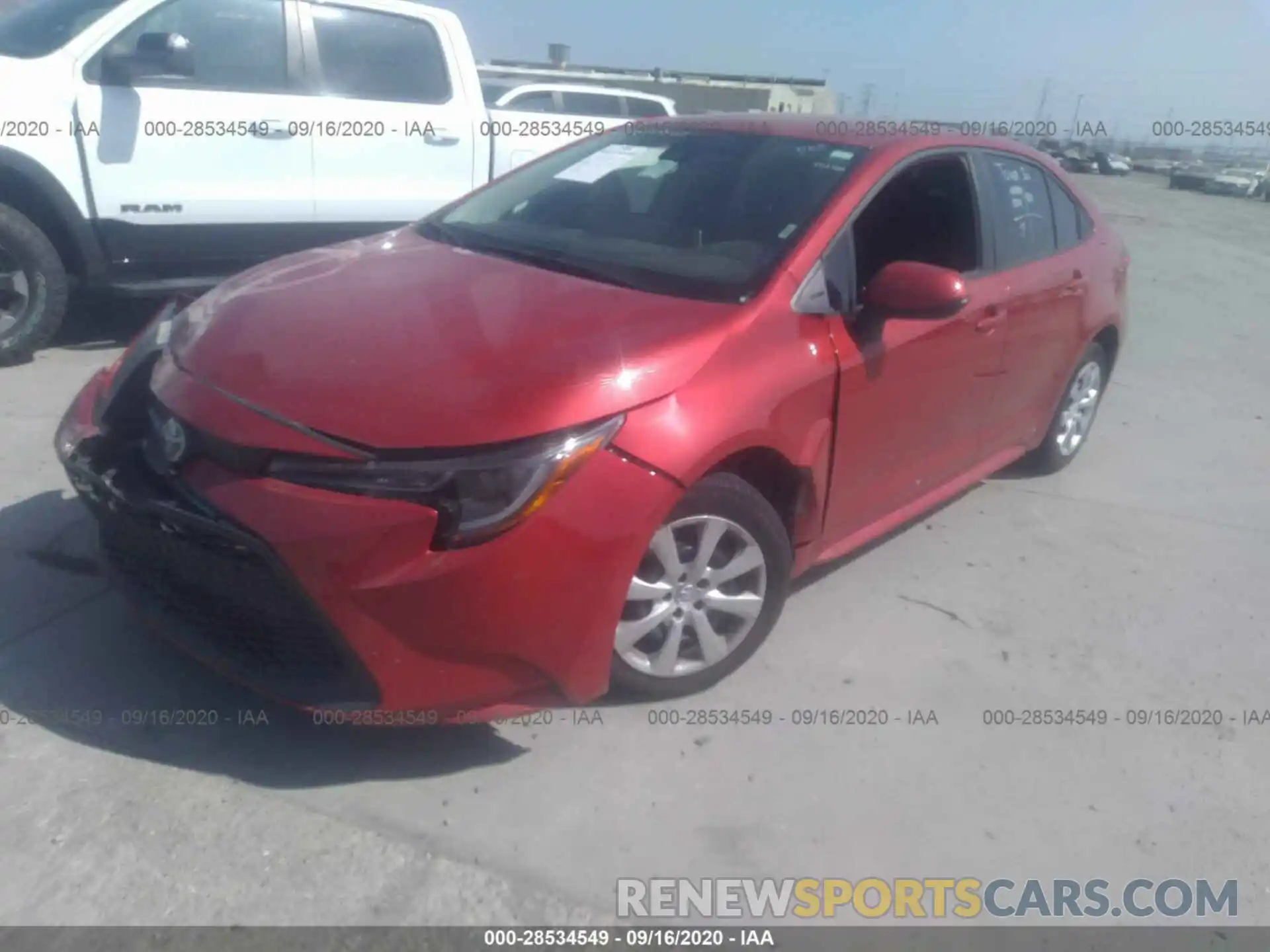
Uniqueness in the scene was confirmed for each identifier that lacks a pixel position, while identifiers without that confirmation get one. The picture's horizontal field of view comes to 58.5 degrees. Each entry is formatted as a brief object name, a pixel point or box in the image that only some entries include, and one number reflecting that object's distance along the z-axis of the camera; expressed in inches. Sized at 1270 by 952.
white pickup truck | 208.8
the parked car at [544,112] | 275.0
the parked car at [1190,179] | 1498.5
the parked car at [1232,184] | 1435.8
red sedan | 99.6
